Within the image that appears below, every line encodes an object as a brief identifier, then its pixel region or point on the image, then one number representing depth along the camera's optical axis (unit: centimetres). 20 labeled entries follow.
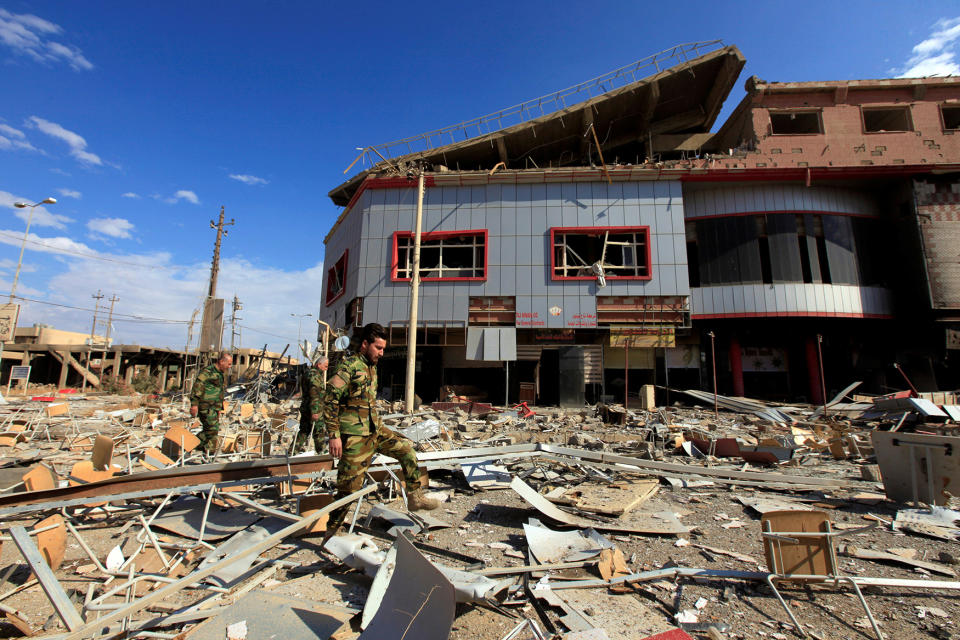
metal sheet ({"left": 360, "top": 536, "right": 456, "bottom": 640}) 186
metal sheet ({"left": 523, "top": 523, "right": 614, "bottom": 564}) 325
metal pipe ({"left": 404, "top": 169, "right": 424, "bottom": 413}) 1229
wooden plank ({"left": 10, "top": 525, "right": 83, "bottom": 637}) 214
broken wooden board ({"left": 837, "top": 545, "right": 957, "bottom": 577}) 316
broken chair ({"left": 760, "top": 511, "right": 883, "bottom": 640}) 271
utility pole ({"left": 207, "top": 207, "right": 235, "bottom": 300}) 2611
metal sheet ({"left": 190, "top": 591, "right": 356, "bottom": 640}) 232
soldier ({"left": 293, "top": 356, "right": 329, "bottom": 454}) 661
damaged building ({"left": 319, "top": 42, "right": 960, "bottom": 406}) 1520
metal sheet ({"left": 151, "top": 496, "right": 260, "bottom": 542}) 372
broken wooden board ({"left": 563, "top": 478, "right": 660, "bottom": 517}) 422
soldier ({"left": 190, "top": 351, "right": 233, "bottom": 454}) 618
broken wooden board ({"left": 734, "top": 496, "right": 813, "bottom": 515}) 456
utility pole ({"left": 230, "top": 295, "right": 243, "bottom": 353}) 3291
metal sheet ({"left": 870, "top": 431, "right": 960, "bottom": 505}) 435
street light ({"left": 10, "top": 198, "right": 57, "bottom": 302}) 1730
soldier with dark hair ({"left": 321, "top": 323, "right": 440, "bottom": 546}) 389
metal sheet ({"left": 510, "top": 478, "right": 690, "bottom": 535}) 389
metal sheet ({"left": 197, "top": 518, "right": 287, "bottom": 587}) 287
